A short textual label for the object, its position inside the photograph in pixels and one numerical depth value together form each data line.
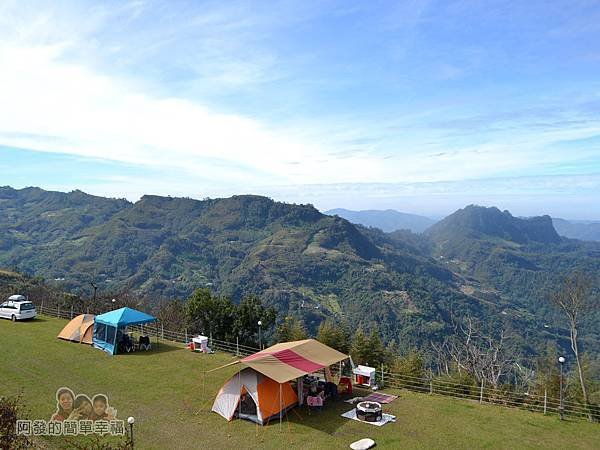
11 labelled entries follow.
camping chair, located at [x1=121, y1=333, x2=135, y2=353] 21.78
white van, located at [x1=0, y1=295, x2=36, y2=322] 28.22
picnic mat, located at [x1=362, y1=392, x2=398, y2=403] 15.94
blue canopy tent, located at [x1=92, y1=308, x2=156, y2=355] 21.44
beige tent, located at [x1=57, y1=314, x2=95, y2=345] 23.08
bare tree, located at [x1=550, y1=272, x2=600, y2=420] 23.80
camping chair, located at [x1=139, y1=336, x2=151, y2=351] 22.48
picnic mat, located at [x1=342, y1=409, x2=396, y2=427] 13.77
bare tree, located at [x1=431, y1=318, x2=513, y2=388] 29.18
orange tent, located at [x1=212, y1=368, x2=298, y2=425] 13.83
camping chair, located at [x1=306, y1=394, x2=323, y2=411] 14.91
